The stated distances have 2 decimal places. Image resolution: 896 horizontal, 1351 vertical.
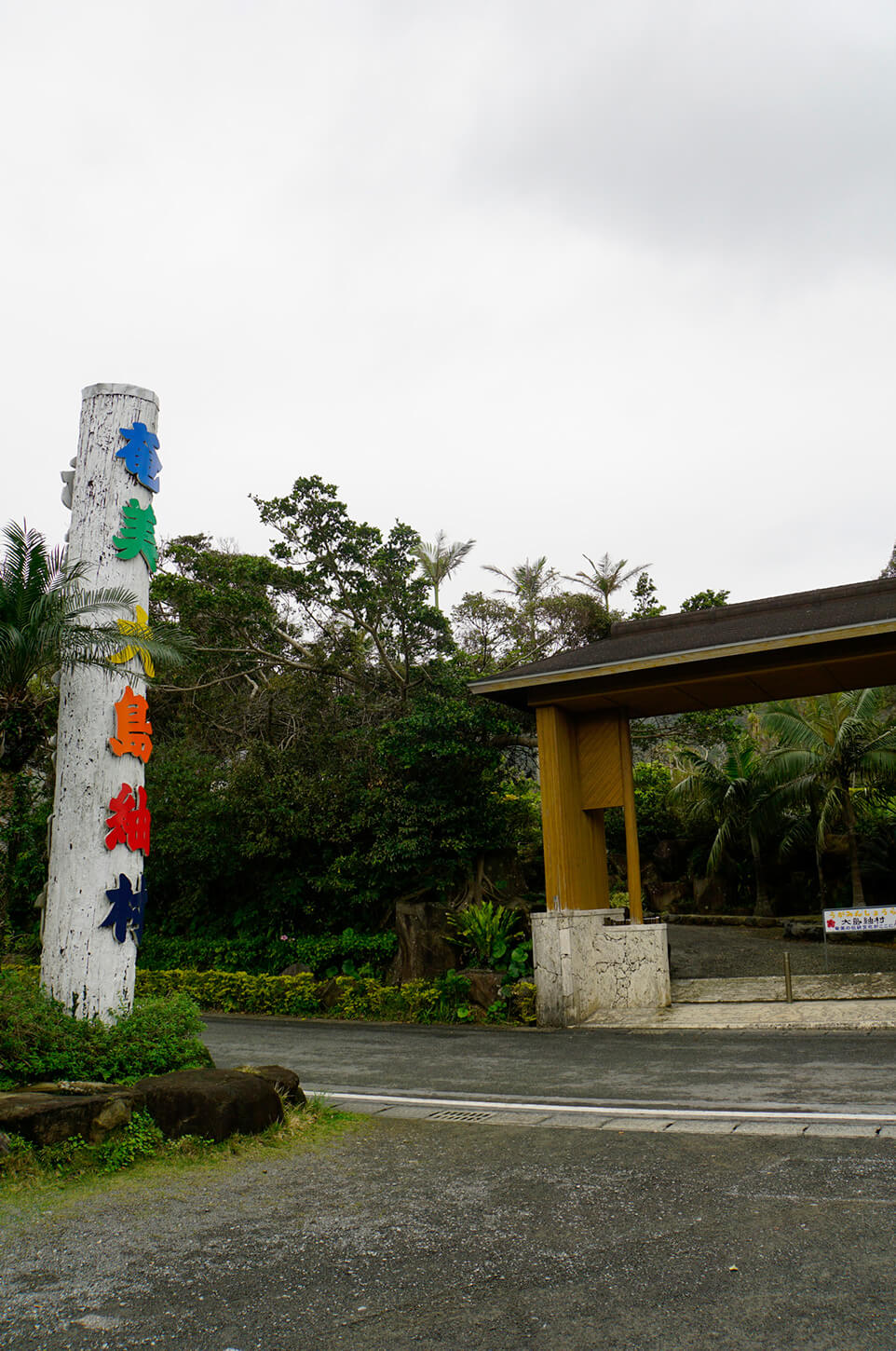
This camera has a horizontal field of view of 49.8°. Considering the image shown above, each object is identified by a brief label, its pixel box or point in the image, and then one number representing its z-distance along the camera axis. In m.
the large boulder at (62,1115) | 5.79
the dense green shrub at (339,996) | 13.43
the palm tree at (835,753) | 19.08
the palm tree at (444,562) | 23.70
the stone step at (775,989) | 12.41
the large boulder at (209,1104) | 6.15
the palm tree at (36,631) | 7.38
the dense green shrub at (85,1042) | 6.67
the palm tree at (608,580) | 24.11
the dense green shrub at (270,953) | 15.66
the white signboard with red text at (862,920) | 12.42
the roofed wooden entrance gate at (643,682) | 12.04
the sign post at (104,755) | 7.45
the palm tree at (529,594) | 20.94
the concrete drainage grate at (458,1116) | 7.20
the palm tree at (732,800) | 21.84
